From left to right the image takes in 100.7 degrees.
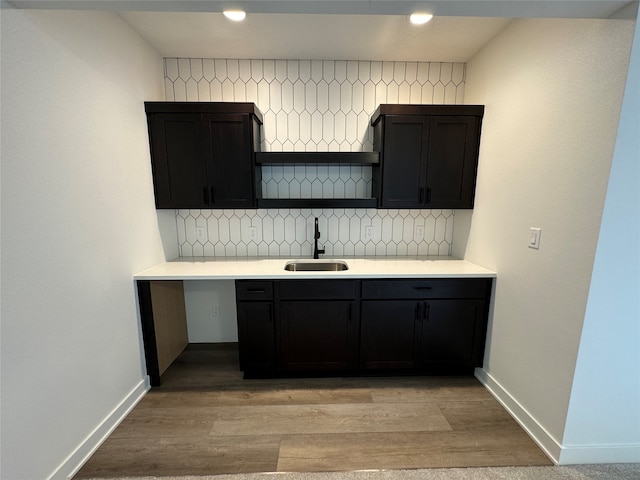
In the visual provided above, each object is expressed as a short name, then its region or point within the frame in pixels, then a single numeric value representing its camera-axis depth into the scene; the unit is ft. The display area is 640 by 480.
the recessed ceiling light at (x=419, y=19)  5.46
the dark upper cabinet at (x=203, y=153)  6.58
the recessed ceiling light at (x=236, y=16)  5.52
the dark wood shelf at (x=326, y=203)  7.25
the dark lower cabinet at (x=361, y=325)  6.47
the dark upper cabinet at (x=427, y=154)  6.76
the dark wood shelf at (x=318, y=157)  6.97
